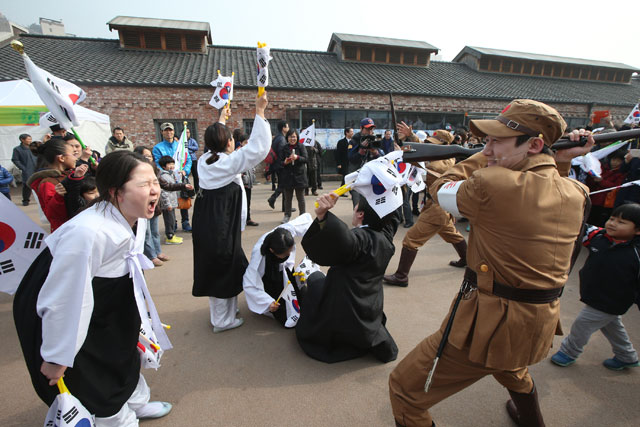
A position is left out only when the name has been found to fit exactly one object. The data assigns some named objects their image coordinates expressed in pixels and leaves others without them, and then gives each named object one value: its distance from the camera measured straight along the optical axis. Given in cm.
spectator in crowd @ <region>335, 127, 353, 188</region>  873
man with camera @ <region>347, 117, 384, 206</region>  569
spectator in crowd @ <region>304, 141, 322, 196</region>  880
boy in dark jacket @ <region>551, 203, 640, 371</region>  234
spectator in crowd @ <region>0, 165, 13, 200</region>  641
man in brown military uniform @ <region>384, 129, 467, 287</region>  379
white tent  968
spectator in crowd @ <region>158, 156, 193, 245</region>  467
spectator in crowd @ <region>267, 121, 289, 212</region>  707
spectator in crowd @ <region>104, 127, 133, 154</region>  684
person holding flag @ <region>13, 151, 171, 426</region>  136
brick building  1191
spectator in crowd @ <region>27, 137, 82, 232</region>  283
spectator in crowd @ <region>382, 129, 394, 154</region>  749
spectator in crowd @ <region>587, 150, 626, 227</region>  520
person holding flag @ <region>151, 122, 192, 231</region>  525
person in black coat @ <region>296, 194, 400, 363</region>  221
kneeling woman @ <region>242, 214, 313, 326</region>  293
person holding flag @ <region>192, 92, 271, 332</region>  274
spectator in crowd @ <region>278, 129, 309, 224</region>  646
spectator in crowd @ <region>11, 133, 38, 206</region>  822
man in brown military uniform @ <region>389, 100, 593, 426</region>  136
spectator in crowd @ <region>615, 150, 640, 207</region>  443
